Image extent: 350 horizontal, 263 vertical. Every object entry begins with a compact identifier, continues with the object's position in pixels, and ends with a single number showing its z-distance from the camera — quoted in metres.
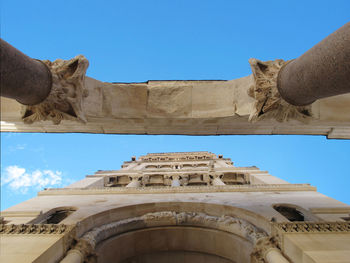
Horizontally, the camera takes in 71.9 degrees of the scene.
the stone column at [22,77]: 4.12
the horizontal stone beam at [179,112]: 7.37
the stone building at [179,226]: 6.06
